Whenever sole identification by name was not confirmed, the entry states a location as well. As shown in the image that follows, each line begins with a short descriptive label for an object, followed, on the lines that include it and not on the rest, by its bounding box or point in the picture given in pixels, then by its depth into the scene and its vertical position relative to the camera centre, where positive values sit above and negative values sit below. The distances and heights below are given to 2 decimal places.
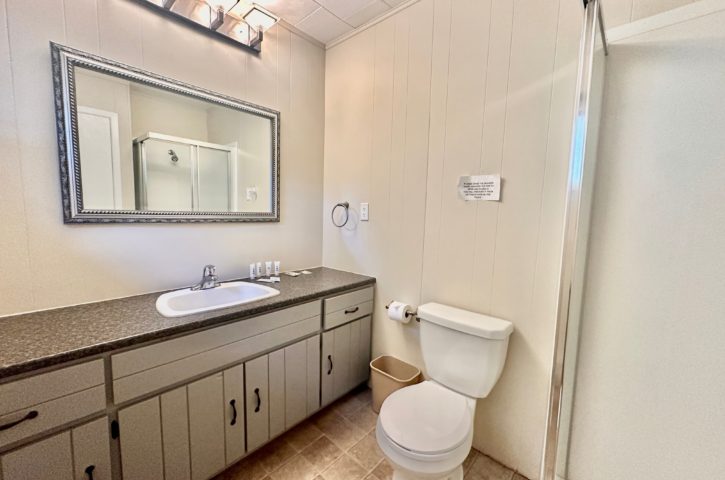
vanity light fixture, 1.54 +1.12
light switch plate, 2.07 +0.03
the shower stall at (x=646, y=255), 0.97 -0.12
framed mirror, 1.31 +0.34
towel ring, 2.19 +0.03
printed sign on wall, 1.49 +0.17
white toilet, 1.09 -0.85
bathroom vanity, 0.92 -0.69
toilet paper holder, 1.84 -0.62
